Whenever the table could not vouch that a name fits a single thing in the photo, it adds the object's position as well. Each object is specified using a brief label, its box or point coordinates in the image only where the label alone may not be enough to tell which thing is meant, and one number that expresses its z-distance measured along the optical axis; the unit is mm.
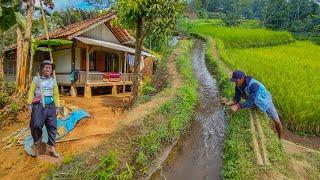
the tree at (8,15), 3687
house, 8051
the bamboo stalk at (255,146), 2814
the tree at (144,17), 5315
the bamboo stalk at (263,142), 2813
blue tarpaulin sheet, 4812
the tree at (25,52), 5587
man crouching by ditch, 3398
